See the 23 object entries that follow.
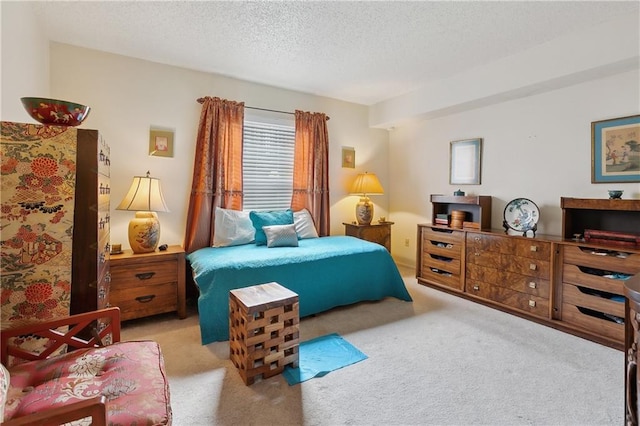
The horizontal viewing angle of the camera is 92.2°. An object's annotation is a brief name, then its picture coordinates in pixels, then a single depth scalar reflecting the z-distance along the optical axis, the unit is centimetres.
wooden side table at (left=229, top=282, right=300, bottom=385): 189
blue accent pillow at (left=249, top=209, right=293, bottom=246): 343
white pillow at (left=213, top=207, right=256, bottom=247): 333
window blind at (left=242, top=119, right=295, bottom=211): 375
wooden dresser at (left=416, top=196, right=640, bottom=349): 235
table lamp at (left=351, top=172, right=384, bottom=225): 426
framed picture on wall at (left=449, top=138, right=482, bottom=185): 375
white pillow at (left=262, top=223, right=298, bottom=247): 329
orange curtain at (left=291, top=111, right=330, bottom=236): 405
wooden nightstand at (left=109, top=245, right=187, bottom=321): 257
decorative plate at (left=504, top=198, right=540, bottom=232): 306
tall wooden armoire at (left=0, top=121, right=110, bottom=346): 146
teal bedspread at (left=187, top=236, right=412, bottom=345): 243
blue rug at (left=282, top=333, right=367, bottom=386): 196
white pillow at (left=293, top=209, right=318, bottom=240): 382
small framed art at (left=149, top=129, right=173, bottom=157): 317
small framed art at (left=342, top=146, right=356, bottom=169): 453
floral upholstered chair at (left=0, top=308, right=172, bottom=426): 95
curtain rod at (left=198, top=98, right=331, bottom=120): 337
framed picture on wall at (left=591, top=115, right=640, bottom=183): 258
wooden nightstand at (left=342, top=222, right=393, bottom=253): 414
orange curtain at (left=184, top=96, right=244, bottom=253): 333
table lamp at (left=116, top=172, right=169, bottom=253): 276
